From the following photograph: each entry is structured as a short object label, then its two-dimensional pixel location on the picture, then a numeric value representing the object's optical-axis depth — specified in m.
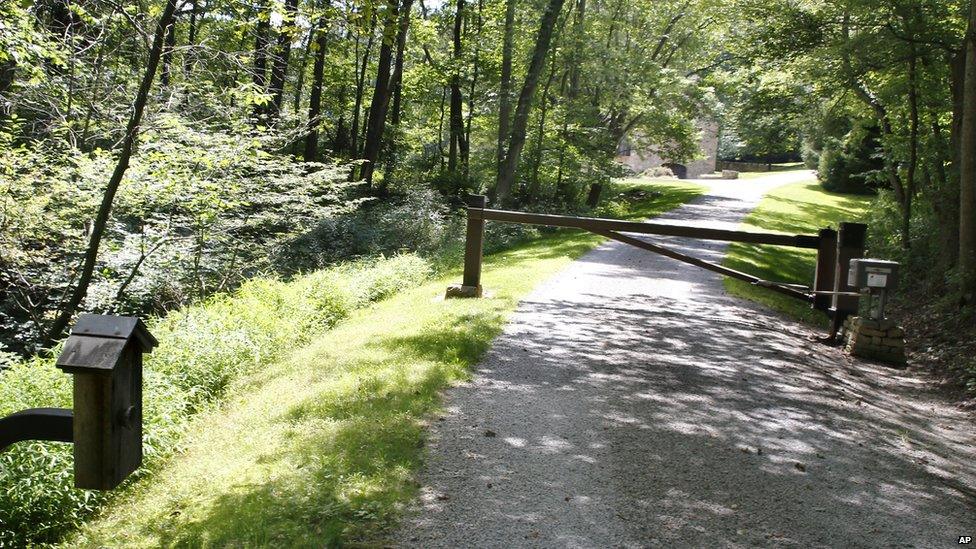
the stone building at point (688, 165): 57.62
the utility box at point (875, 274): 9.32
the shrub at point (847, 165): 36.03
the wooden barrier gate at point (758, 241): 10.34
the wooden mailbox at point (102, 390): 2.72
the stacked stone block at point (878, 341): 9.95
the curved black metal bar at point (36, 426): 2.89
